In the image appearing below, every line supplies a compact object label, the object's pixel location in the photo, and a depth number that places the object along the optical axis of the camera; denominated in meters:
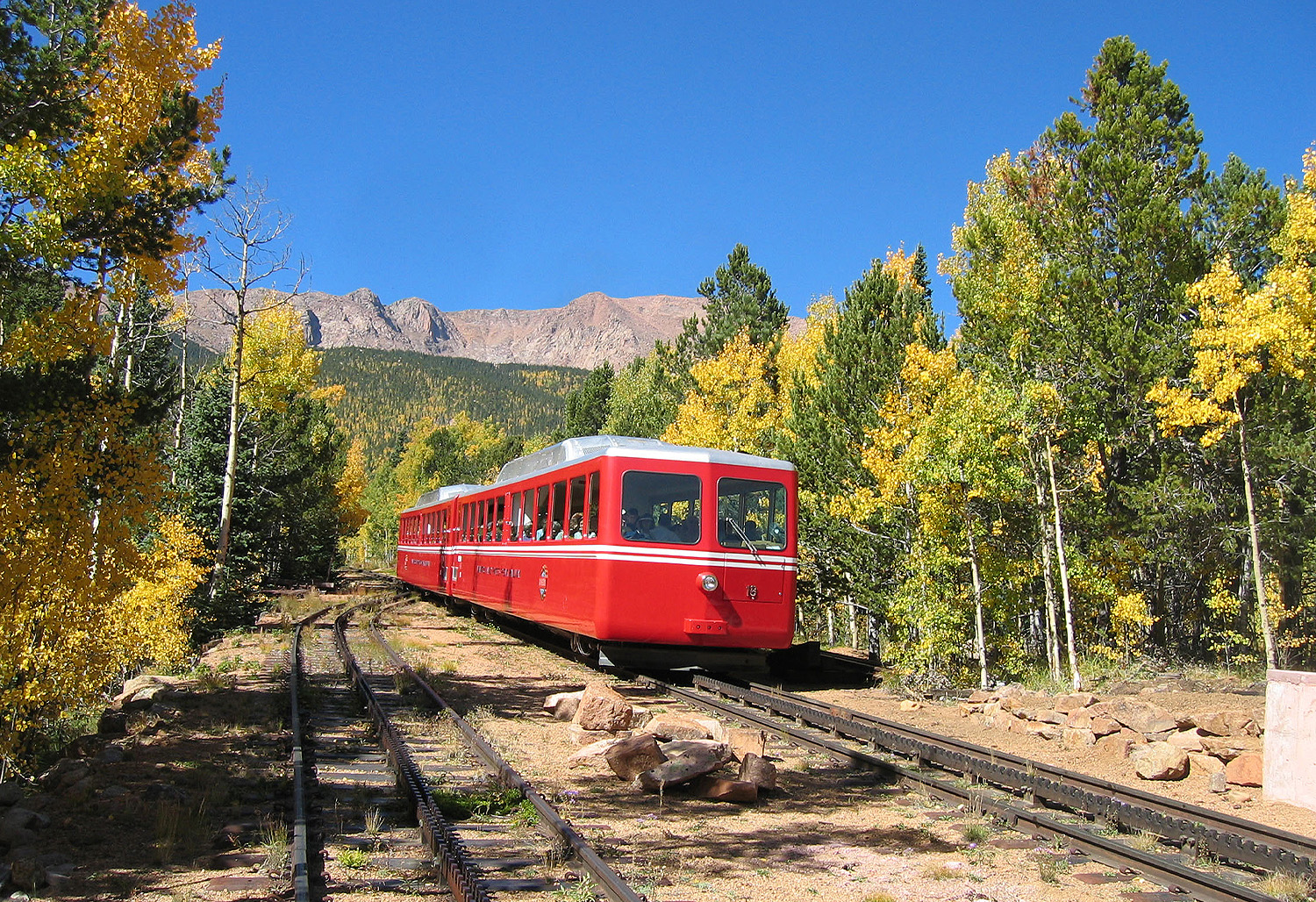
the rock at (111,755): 7.61
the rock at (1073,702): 10.05
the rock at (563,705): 9.99
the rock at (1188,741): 8.34
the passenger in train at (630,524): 11.84
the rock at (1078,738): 8.76
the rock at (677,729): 8.30
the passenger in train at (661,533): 11.95
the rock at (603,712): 9.03
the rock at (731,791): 6.72
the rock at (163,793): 6.49
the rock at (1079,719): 9.19
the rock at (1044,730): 9.30
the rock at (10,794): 6.31
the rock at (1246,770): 7.14
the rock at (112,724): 9.08
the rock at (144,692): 10.28
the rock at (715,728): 8.11
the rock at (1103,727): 8.98
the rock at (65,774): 6.77
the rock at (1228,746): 8.11
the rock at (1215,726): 9.01
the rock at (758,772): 6.89
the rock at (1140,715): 9.37
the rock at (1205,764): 7.66
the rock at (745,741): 7.52
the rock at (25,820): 5.58
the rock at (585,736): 8.67
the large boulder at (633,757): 7.27
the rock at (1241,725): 9.04
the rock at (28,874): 4.62
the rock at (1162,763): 7.47
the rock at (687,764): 6.86
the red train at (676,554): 11.83
